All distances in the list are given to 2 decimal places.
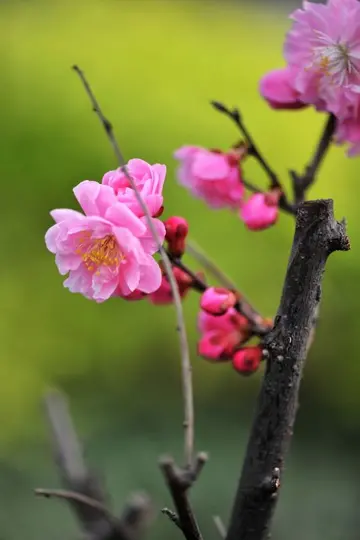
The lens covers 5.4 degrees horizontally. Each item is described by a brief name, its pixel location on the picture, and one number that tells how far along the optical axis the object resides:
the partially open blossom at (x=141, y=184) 0.73
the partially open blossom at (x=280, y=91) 0.77
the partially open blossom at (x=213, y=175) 0.79
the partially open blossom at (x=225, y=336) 0.76
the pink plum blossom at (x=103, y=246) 0.73
